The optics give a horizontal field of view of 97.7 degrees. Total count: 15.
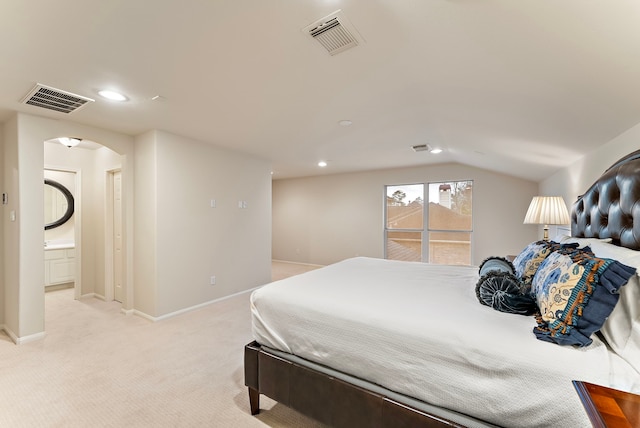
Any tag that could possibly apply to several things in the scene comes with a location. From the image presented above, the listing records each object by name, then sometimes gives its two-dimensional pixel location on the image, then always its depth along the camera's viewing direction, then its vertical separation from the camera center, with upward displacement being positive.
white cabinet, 4.60 -0.90
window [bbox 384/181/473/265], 5.54 -0.24
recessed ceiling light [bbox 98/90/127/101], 2.33 +1.00
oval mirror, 4.89 +0.15
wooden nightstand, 0.70 -0.53
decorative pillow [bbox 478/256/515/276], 2.10 -0.43
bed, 1.10 -0.64
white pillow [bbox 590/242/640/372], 1.07 -0.46
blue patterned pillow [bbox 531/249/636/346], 1.12 -0.38
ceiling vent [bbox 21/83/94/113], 2.27 +0.99
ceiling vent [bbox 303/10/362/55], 1.42 +0.97
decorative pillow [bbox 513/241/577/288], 1.91 -0.36
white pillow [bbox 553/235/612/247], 1.80 -0.22
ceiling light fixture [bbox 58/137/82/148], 3.59 +0.92
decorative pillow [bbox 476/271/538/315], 1.50 -0.47
